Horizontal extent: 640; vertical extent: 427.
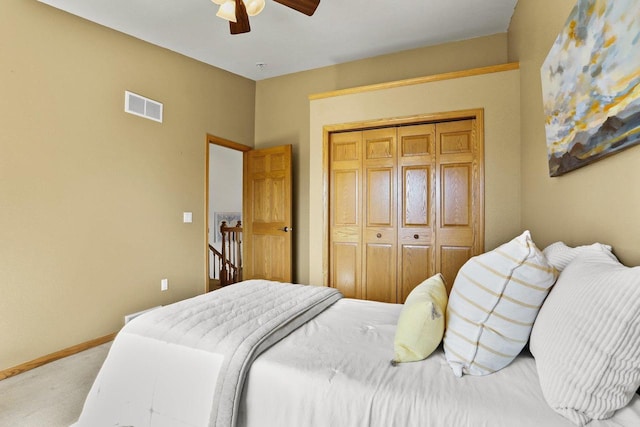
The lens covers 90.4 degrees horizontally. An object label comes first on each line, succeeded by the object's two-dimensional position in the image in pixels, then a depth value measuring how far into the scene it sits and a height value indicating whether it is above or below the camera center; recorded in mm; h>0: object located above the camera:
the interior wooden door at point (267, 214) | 4138 +53
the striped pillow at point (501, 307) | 1060 -310
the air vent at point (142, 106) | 3105 +1138
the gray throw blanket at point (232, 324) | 1144 -481
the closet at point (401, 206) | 3008 +120
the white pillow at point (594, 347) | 777 -341
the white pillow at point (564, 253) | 1153 -148
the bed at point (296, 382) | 945 -549
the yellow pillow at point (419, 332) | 1188 -434
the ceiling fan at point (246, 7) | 2297 +1554
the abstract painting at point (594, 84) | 1019 +520
